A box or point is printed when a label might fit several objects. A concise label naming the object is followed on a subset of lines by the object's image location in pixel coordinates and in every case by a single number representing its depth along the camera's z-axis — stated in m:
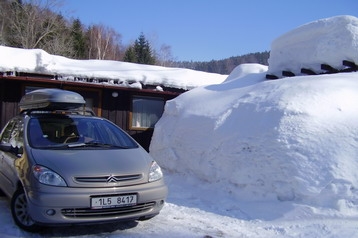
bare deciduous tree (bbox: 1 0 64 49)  36.00
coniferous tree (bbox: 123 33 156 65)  41.22
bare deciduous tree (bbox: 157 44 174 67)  49.72
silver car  3.96
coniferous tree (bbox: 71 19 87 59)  39.30
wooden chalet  9.86
